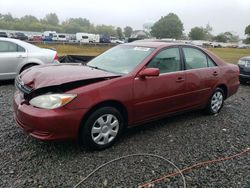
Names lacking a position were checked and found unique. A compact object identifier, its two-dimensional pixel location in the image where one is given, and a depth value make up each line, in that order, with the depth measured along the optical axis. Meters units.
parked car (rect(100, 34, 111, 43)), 44.69
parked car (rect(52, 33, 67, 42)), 41.36
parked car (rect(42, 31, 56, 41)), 37.25
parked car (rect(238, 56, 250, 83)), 7.64
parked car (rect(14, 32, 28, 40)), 34.04
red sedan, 2.71
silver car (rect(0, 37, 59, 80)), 5.94
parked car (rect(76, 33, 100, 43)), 45.69
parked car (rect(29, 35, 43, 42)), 34.39
